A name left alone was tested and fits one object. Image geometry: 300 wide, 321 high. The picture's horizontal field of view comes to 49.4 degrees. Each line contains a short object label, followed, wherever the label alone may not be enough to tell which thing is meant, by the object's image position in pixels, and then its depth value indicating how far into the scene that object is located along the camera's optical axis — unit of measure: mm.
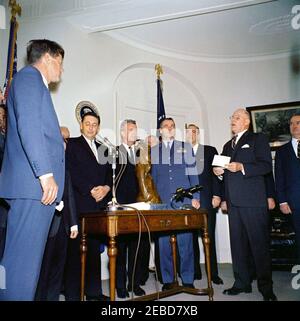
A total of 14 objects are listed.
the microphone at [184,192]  2678
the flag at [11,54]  3691
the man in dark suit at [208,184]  3551
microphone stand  2141
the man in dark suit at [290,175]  2986
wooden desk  1961
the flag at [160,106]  4941
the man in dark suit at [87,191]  2574
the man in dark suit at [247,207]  2707
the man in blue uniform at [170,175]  3113
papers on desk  2227
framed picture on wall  5102
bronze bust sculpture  2508
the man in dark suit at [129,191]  3012
